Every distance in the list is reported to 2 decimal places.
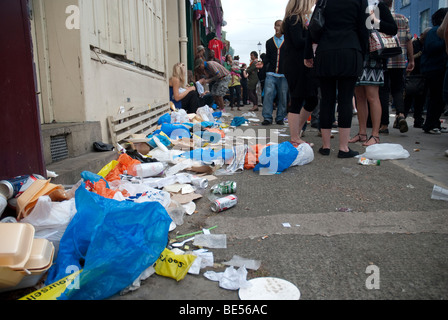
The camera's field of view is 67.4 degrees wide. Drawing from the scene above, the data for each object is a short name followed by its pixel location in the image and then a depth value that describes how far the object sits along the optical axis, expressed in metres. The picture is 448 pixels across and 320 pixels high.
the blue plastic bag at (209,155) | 3.79
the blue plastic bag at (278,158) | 3.32
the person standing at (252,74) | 11.76
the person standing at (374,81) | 3.87
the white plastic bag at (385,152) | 3.83
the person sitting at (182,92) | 7.75
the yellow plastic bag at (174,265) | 1.56
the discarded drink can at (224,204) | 2.34
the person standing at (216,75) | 9.13
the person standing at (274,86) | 6.90
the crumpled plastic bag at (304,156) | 3.57
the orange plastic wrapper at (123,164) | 3.14
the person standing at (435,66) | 5.65
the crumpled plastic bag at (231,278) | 1.47
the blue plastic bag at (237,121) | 7.26
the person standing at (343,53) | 3.59
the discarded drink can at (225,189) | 2.73
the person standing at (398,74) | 5.24
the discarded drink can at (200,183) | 2.89
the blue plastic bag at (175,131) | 5.25
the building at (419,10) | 16.80
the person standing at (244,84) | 13.07
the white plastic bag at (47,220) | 1.75
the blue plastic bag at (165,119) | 6.50
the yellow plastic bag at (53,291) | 1.32
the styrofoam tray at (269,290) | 1.39
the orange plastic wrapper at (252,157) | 3.57
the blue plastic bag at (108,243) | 1.38
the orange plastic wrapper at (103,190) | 2.35
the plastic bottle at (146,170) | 3.17
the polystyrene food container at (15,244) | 1.30
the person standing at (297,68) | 4.22
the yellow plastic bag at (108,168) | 3.00
